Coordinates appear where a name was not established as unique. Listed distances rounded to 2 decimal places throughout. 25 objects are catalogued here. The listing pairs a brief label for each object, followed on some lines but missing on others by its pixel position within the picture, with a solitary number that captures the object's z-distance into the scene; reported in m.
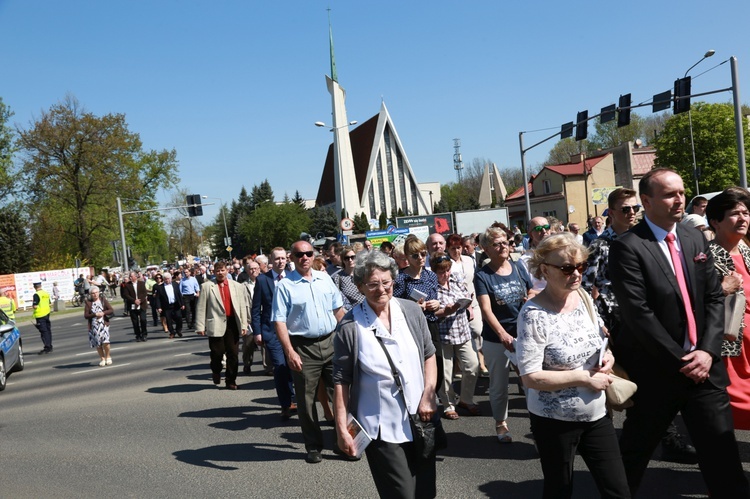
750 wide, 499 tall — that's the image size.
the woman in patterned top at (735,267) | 4.49
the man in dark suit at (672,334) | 3.71
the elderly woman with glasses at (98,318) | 14.27
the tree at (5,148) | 52.94
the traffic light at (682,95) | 21.59
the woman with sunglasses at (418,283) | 6.97
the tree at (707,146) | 63.19
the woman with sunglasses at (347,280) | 8.46
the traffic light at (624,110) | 22.97
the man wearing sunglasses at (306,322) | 6.58
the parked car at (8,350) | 12.59
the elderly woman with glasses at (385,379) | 3.72
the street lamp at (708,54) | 25.64
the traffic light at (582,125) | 25.06
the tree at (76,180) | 51.25
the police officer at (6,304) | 16.17
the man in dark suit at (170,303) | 19.80
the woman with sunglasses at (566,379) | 3.54
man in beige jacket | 10.48
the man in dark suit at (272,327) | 8.12
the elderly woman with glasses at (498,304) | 6.34
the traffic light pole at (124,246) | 39.40
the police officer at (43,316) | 18.42
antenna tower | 146.25
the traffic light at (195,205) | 36.98
